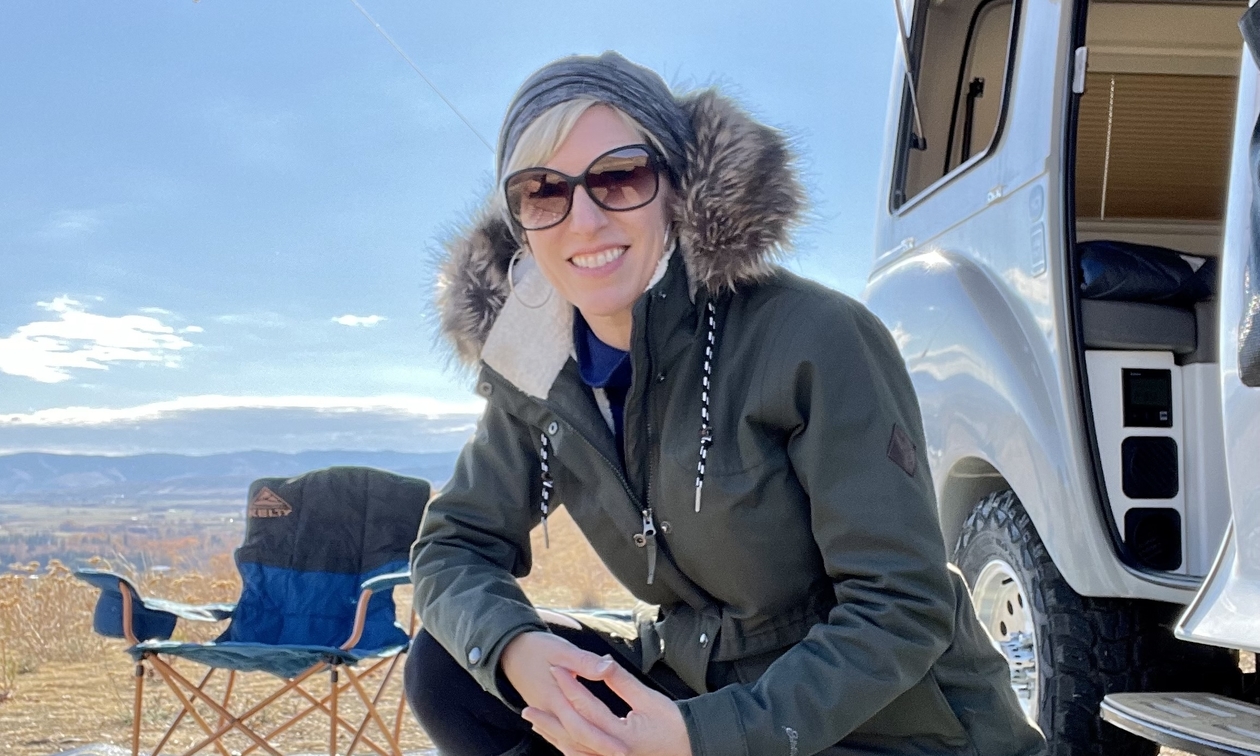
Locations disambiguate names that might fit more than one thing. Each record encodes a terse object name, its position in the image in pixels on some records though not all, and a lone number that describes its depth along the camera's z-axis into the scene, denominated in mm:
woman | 1430
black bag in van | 2592
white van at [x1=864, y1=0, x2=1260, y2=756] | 2396
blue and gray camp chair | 4059
